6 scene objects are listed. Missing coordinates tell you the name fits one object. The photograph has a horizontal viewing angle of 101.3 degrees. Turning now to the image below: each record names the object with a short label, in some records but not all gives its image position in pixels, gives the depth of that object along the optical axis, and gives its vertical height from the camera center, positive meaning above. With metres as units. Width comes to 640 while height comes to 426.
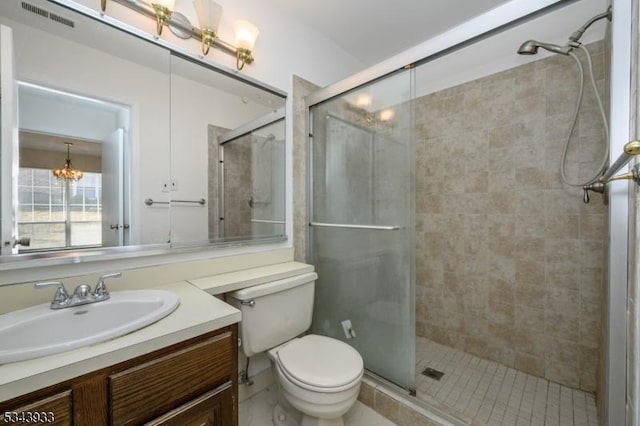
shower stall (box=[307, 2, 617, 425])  1.48 -0.11
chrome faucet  0.86 -0.30
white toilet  1.12 -0.72
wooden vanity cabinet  0.61 -0.49
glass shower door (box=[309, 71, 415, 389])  1.43 -0.08
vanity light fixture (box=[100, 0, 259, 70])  1.16 +0.90
